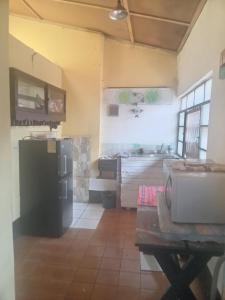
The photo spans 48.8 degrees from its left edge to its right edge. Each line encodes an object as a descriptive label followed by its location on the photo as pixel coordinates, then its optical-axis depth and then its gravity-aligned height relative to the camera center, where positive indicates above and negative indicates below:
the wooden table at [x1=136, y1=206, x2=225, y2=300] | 1.38 -0.70
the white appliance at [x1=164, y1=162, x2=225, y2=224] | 1.43 -0.40
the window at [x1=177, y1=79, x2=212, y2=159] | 2.68 +0.09
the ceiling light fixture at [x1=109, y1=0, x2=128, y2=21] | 2.72 +1.26
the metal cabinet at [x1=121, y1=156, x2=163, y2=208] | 4.23 -0.80
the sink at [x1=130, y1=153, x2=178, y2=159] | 4.32 -0.49
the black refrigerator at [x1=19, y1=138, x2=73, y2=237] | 3.16 -0.79
